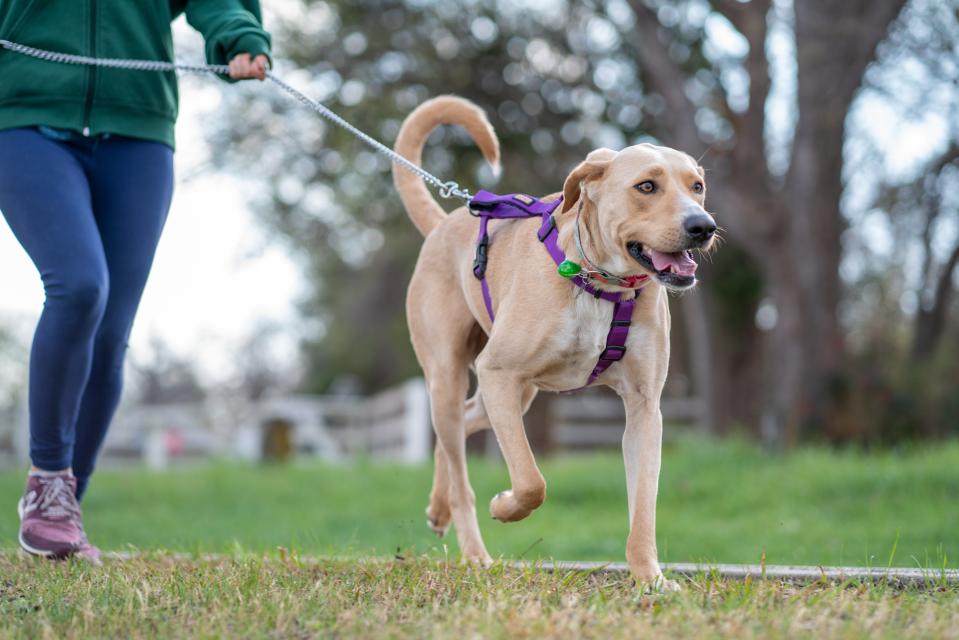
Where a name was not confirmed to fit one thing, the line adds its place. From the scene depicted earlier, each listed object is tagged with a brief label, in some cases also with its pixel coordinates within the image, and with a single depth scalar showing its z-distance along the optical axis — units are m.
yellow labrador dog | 3.44
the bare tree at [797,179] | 11.10
